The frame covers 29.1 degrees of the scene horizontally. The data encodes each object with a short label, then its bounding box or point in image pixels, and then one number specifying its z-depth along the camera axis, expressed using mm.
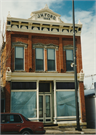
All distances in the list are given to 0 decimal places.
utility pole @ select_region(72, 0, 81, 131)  13708
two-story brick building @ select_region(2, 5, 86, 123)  16047
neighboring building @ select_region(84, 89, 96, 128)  17766
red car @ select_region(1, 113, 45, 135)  10688
